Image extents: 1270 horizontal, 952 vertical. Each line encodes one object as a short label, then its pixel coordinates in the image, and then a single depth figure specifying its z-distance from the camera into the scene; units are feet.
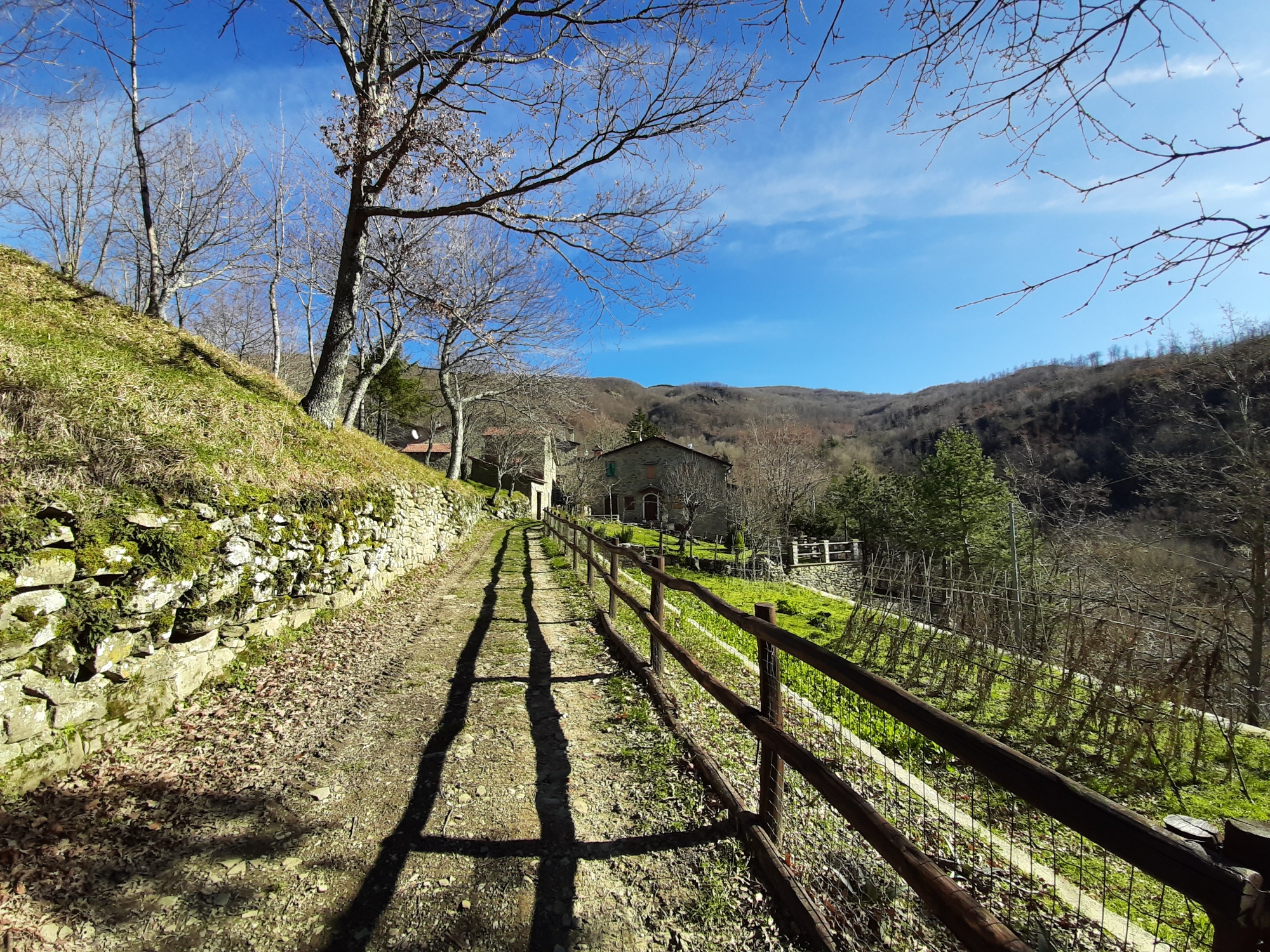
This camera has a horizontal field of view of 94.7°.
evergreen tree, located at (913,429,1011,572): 91.97
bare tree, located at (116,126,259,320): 51.49
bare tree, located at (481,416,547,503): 73.31
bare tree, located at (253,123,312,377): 57.30
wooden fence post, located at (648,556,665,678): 15.79
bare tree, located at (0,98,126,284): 53.16
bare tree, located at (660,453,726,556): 84.37
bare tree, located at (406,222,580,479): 34.32
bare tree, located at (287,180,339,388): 52.03
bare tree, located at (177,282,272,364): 84.69
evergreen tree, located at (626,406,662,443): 217.15
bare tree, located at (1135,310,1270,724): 27.12
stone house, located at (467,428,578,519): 147.33
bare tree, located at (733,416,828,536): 92.94
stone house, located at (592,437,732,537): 164.76
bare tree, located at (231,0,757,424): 22.77
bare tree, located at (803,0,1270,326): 6.76
